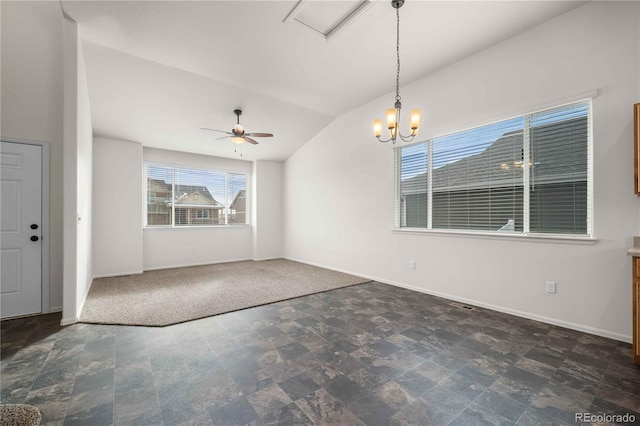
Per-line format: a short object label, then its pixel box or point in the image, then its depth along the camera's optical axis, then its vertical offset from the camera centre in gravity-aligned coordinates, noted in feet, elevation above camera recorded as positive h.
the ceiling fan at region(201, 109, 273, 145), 14.53 +4.26
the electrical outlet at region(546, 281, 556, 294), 9.87 -2.70
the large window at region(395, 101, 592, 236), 9.67 +1.58
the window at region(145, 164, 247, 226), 20.83 +1.28
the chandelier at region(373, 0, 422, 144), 9.68 +3.55
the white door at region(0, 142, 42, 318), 10.59 -0.72
